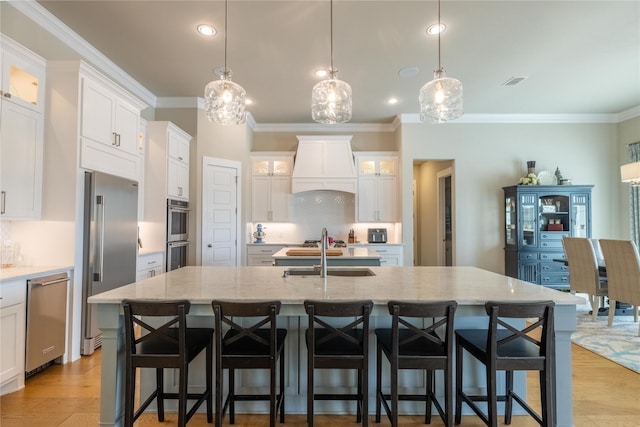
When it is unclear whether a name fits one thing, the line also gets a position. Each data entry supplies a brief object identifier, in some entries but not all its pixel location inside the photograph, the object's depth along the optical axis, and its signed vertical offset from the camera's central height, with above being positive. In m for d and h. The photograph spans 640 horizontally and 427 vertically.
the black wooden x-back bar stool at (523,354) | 1.62 -0.71
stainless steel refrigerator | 2.94 -0.19
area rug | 3.02 -1.27
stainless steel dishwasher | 2.44 -0.79
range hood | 5.86 +1.06
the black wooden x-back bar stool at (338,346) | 1.63 -0.70
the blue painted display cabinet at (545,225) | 5.16 -0.04
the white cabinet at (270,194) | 6.05 +0.54
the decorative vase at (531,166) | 5.45 +0.97
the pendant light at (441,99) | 2.54 +1.02
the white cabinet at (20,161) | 2.46 +0.50
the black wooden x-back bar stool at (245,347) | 1.64 -0.70
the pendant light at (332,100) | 2.51 +0.99
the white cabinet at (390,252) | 5.61 -0.53
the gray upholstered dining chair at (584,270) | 3.89 -0.61
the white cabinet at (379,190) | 5.97 +0.61
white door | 4.99 +0.16
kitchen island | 1.72 -0.41
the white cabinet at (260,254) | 5.66 -0.57
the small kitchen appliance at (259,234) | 5.98 -0.23
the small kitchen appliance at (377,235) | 5.85 -0.25
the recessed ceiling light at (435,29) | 3.12 +1.95
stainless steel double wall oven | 4.29 -0.16
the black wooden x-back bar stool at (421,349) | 1.62 -0.70
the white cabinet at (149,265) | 3.74 -0.54
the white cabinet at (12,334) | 2.22 -0.81
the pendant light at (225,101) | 2.56 +0.99
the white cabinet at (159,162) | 4.26 +0.81
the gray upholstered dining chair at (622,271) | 3.43 -0.54
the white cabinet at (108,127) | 2.95 +0.98
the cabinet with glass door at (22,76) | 2.43 +1.23
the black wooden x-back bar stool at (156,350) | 1.63 -0.70
